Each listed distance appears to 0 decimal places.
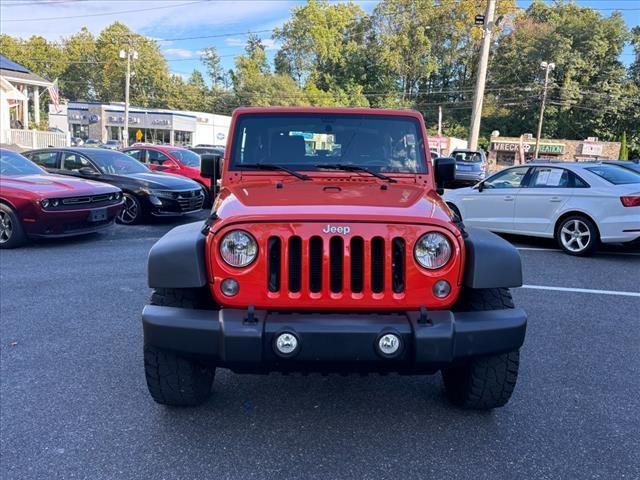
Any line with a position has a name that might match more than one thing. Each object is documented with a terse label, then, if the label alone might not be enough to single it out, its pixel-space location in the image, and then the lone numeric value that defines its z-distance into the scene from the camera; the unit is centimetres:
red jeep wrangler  253
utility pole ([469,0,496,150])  1795
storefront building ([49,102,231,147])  5541
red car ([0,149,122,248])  767
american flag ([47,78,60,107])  3898
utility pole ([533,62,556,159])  4466
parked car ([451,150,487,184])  1967
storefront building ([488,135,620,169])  4703
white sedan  771
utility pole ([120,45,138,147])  3620
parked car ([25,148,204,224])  1031
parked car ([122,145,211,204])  1341
